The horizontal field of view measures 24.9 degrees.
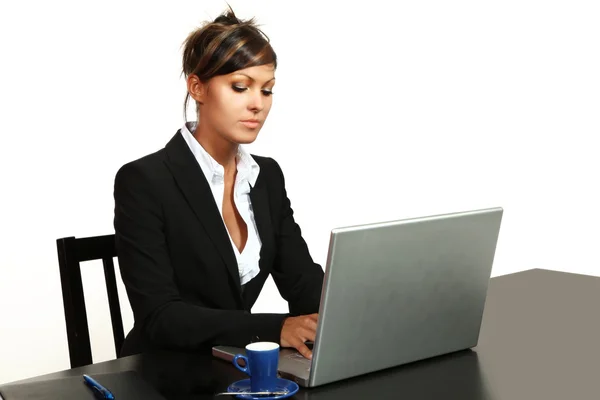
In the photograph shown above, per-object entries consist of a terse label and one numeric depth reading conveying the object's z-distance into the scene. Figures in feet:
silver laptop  6.84
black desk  6.97
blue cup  6.75
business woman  8.26
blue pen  6.68
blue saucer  6.76
